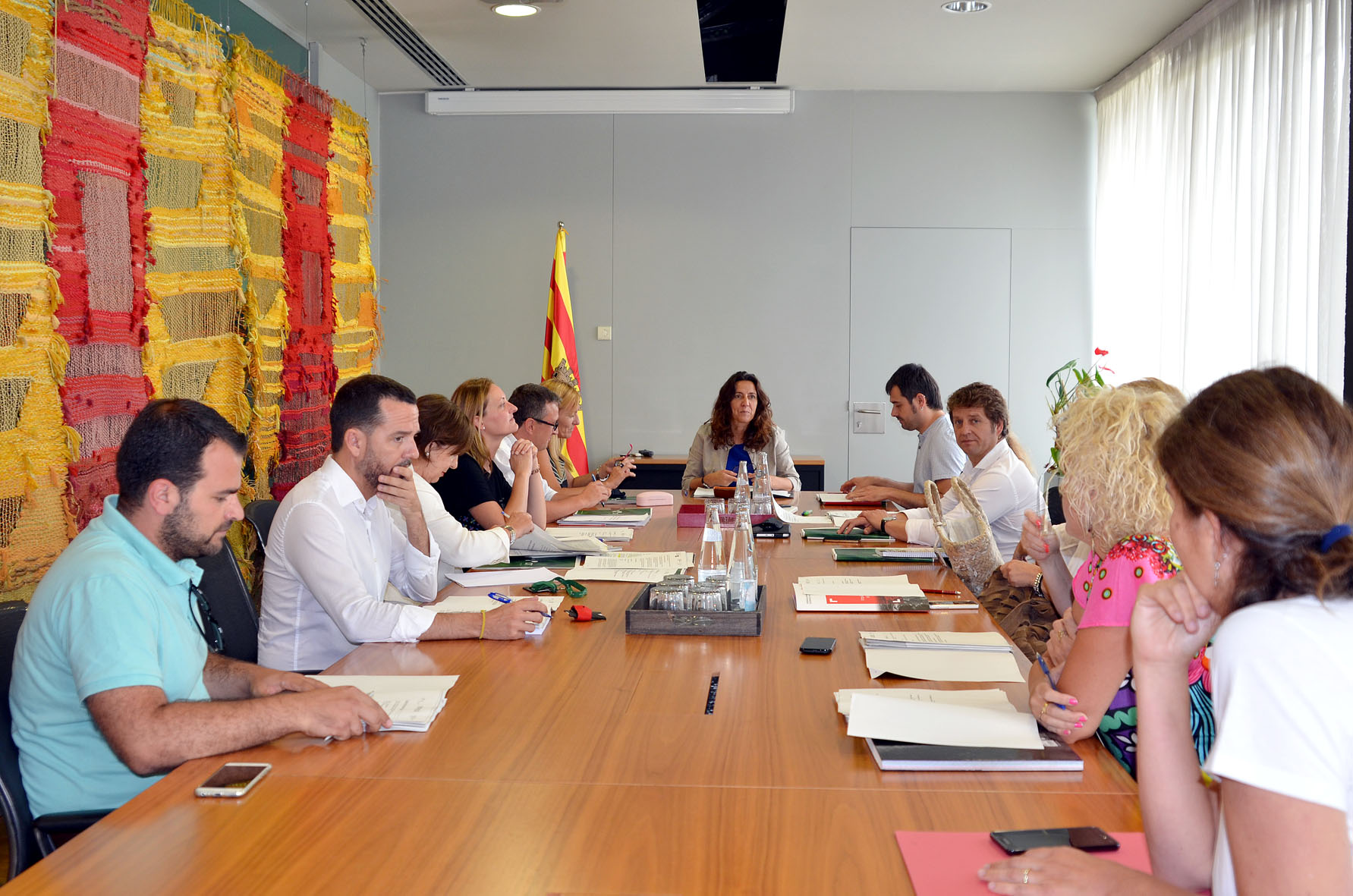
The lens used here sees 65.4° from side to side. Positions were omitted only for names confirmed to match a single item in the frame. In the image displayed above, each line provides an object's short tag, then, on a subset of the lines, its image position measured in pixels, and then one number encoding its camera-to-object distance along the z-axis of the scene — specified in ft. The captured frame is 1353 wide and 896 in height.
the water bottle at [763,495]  13.66
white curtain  13.46
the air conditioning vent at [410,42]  16.75
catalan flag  21.81
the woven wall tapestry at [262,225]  14.07
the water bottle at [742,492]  9.90
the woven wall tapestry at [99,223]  10.54
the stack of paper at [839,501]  15.39
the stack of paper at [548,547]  10.68
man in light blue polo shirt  5.26
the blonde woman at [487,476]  11.77
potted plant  10.76
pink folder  3.93
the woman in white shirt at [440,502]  9.85
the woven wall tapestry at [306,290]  15.67
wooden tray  7.52
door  22.30
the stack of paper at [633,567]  9.45
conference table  4.01
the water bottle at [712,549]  8.11
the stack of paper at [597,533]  11.89
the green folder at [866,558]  10.39
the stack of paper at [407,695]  5.60
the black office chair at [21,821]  5.08
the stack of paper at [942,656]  6.49
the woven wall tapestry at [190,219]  12.22
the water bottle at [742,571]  7.86
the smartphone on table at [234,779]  4.69
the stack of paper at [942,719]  5.26
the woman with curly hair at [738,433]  17.94
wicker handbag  9.57
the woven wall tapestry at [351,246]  17.79
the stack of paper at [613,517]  13.12
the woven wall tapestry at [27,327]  9.76
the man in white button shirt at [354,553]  7.42
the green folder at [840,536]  11.98
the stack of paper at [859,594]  8.30
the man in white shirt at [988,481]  11.86
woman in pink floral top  5.30
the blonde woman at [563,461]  15.61
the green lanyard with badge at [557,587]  8.70
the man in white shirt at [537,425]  14.25
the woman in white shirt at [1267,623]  2.95
